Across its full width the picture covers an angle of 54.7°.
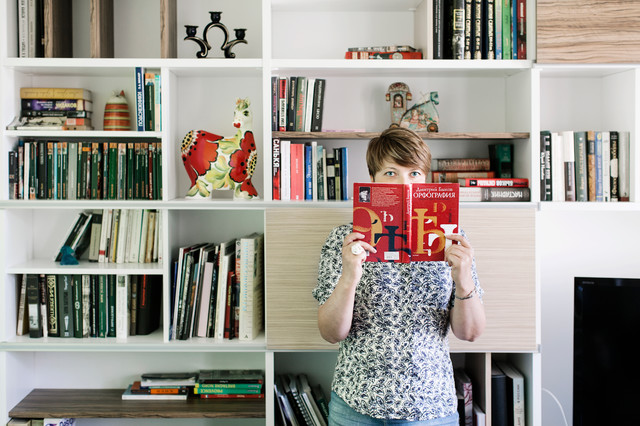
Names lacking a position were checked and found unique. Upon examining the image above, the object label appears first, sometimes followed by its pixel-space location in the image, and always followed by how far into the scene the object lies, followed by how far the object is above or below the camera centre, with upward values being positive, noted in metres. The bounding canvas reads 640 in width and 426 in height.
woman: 1.64 -0.31
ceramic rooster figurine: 2.27 +0.17
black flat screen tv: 1.94 -0.47
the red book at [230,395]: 2.36 -0.73
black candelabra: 2.26 +0.62
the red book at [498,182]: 2.17 +0.08
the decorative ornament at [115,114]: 2.35 +0.35
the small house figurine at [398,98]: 2.31 +0.40
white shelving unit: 2.25 +0.38
